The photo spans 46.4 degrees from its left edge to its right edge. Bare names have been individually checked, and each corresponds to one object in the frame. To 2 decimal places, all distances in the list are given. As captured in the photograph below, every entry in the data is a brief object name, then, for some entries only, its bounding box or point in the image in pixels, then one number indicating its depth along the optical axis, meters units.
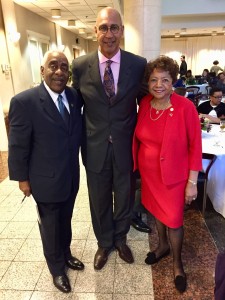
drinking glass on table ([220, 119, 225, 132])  3.07
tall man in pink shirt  1.62
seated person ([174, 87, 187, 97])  4.22
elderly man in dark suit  1.44
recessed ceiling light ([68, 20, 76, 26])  8.95
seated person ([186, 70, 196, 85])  9.23
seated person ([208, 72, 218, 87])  9.31
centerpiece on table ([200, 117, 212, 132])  3.04
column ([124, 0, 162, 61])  4.28
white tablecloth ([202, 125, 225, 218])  2.52
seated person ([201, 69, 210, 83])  9.52
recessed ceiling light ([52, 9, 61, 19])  7.08
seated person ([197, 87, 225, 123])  3.80
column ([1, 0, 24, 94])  5.89
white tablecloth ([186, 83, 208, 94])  8.99
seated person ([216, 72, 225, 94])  7.45
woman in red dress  1.55
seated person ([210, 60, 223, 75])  12.10
